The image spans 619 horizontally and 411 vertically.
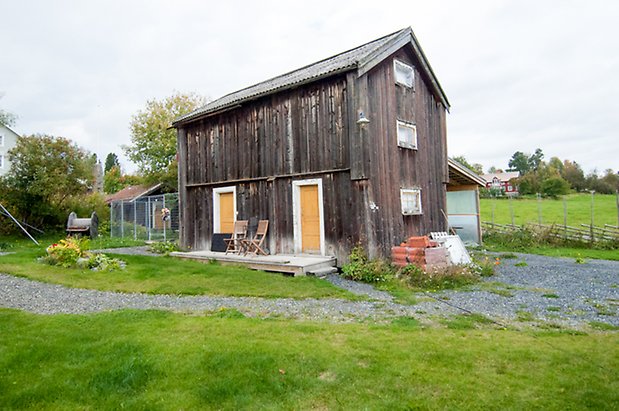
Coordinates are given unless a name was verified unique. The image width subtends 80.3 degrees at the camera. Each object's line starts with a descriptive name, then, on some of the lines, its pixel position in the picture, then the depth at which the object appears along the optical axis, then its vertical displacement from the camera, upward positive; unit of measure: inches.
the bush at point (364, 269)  353.1 -52.7
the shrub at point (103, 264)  382.3 -42.8
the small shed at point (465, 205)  635.7 +14.0
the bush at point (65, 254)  400.8 -32.6
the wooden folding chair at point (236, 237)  467.5 -22.5
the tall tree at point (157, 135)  1453.0 +345.6
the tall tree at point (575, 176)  1991.0 +190.5
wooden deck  368.2 -46.4
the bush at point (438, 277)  323.0 -58.5
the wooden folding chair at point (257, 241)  438.0 -26.0
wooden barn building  392.8 +75.0
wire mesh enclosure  695.7 +6.8
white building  1413.6 +338.4
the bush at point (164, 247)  538.4 -38.9
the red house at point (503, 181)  2145.5 +205.2
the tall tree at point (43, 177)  745.0 +101.0
